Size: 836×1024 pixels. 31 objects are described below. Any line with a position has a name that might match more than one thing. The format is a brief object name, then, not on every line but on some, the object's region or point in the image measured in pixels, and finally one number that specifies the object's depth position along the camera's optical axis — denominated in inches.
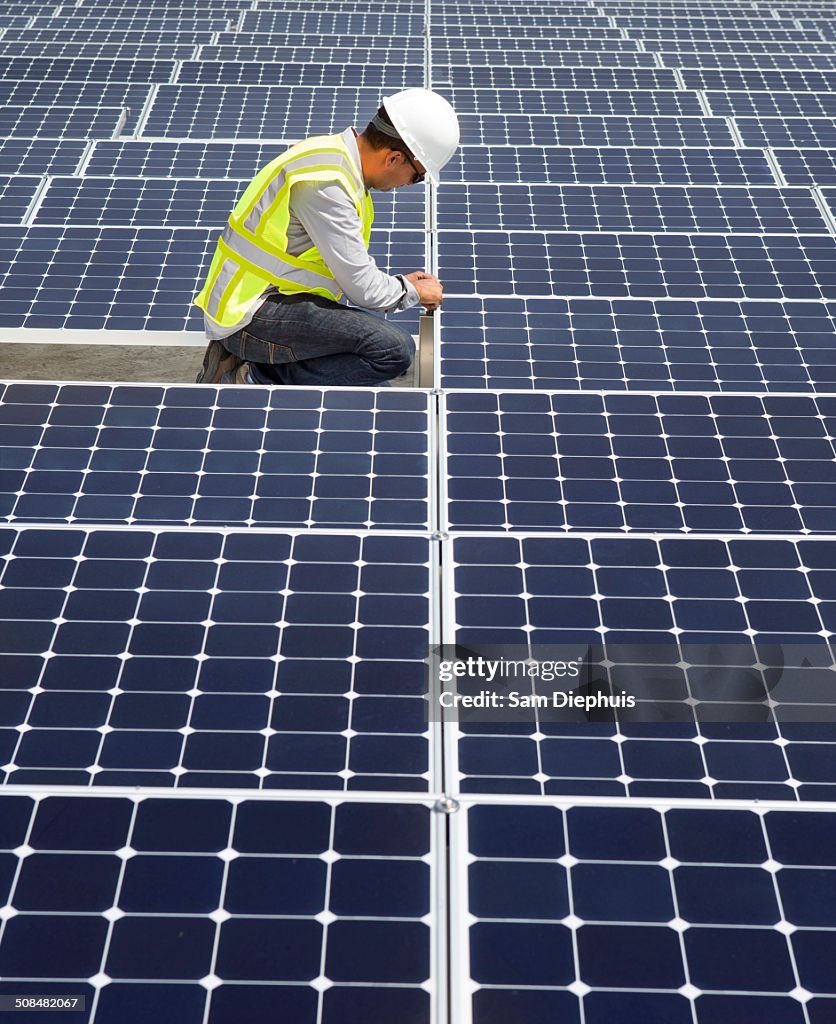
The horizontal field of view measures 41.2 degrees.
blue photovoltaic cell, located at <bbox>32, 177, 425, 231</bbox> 366.3
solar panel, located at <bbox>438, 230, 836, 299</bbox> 303.3
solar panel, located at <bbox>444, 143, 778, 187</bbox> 400.5
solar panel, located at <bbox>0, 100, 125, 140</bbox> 470.3
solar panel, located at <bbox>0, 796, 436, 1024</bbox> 112.7
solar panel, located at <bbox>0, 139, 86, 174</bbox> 426.0
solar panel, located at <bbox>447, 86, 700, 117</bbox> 506.6
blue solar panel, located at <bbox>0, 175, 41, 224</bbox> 371.2
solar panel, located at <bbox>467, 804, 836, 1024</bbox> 113.1
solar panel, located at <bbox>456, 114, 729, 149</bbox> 460.4
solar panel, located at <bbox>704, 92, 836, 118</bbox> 518.6
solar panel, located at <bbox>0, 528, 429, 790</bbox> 137.5
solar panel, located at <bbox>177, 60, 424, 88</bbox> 540.1
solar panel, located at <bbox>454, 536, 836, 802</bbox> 137.0
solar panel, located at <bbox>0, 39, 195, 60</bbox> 582.2
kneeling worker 255.1
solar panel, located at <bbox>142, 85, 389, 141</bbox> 471.5
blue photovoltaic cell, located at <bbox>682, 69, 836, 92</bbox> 551.2
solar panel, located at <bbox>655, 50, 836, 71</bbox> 602.9
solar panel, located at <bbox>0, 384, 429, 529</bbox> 182.5
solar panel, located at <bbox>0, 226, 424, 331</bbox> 304.3
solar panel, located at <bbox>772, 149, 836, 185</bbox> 409.1
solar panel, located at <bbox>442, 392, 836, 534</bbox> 186.1
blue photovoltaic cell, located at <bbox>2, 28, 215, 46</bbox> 607.5
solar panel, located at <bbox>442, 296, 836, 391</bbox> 245.6
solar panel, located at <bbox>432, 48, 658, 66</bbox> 591.2
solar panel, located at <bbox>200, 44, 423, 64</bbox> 580.1
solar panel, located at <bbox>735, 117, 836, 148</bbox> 463.5
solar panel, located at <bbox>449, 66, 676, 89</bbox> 540.1
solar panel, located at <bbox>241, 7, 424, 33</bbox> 639.1
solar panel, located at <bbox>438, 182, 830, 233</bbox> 349.7
